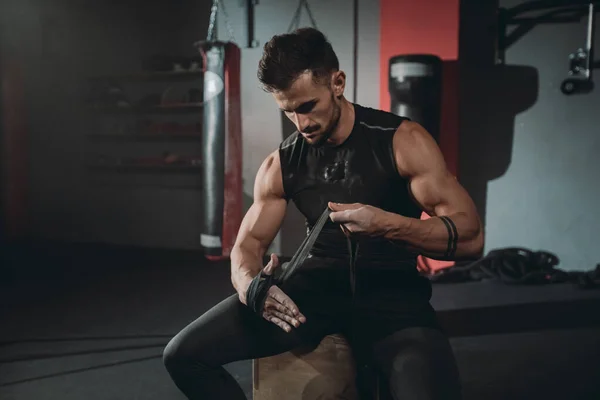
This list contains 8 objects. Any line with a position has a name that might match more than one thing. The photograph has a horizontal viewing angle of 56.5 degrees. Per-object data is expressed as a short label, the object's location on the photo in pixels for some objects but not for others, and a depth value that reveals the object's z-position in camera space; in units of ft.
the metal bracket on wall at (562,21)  13.33
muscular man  4.50
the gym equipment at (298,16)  15.80
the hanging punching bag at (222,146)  14.40
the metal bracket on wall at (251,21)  16.22
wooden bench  5.16
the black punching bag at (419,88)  12.50
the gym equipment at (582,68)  13.24
